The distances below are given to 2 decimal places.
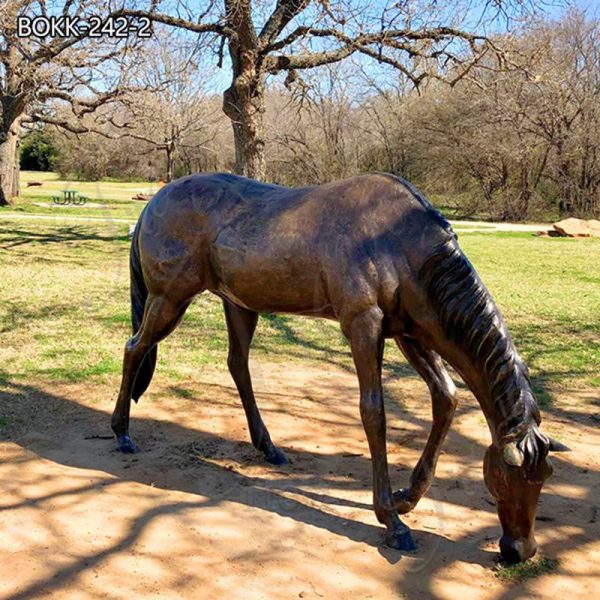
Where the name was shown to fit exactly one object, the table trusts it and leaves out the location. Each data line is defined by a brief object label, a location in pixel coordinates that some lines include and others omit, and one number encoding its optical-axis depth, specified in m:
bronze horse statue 2.95
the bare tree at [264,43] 10.55
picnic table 27.34
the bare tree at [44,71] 11.96
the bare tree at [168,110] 15.40
